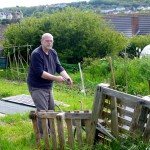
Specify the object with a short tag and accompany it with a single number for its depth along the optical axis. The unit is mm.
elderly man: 5070
